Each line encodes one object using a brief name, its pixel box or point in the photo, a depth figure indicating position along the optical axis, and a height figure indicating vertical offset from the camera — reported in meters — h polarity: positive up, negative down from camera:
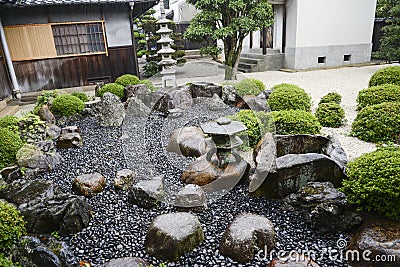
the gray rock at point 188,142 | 4.97 -1.67
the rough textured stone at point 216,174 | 4.02 -1.78
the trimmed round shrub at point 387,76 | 7.62 -1.17
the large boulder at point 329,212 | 3.06 -1.79
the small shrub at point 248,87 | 7.86 -1.25
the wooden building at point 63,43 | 9.77 +0.23
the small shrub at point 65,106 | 7.21 -1.32
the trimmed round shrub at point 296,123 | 4.93 -1.42
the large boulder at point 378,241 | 2.59 -1.85
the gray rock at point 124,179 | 4.10 -1.81
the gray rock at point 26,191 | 3.69 -1.71
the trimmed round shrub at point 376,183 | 2.91 -1.50
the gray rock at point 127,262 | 2.73 -1.94
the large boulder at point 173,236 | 2.86 -1.84
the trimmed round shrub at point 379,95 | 6.21 -1.33
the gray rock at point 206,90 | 7.94 -1.26
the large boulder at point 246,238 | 2.81 -1.88
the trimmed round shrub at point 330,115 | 6.00 -1.61
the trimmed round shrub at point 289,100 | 6.38 -1.34
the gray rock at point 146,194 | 3.66 -1.80
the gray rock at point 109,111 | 6.70 -1.40
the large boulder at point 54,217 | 3.24 -1.77
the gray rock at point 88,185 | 3.98 -1.79
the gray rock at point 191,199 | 3.59 -1.85
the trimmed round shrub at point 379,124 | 4.96 -1.53
